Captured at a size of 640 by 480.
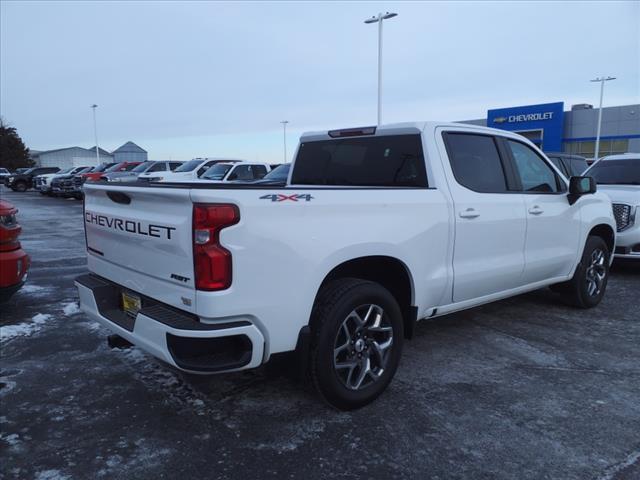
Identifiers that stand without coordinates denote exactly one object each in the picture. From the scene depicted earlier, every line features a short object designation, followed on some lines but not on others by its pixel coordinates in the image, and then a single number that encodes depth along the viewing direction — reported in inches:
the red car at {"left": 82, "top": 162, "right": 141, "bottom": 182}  965.1
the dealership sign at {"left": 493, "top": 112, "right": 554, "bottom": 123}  1647.4
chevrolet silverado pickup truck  108.2
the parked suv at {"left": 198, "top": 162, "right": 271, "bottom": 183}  657.0
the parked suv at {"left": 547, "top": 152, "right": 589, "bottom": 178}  469.5
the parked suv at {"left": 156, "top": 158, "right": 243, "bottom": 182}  745.0
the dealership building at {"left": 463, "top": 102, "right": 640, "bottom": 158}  1599.4
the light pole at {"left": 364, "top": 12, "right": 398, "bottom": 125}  1017.6
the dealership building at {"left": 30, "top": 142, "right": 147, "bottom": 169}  3577.8
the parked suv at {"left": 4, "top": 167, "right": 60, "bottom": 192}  1344.7
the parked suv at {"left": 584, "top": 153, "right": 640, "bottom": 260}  284.5
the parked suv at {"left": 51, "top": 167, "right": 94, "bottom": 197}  978.1
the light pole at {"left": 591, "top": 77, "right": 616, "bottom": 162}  1504.7
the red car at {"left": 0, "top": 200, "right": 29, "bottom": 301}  191.9
